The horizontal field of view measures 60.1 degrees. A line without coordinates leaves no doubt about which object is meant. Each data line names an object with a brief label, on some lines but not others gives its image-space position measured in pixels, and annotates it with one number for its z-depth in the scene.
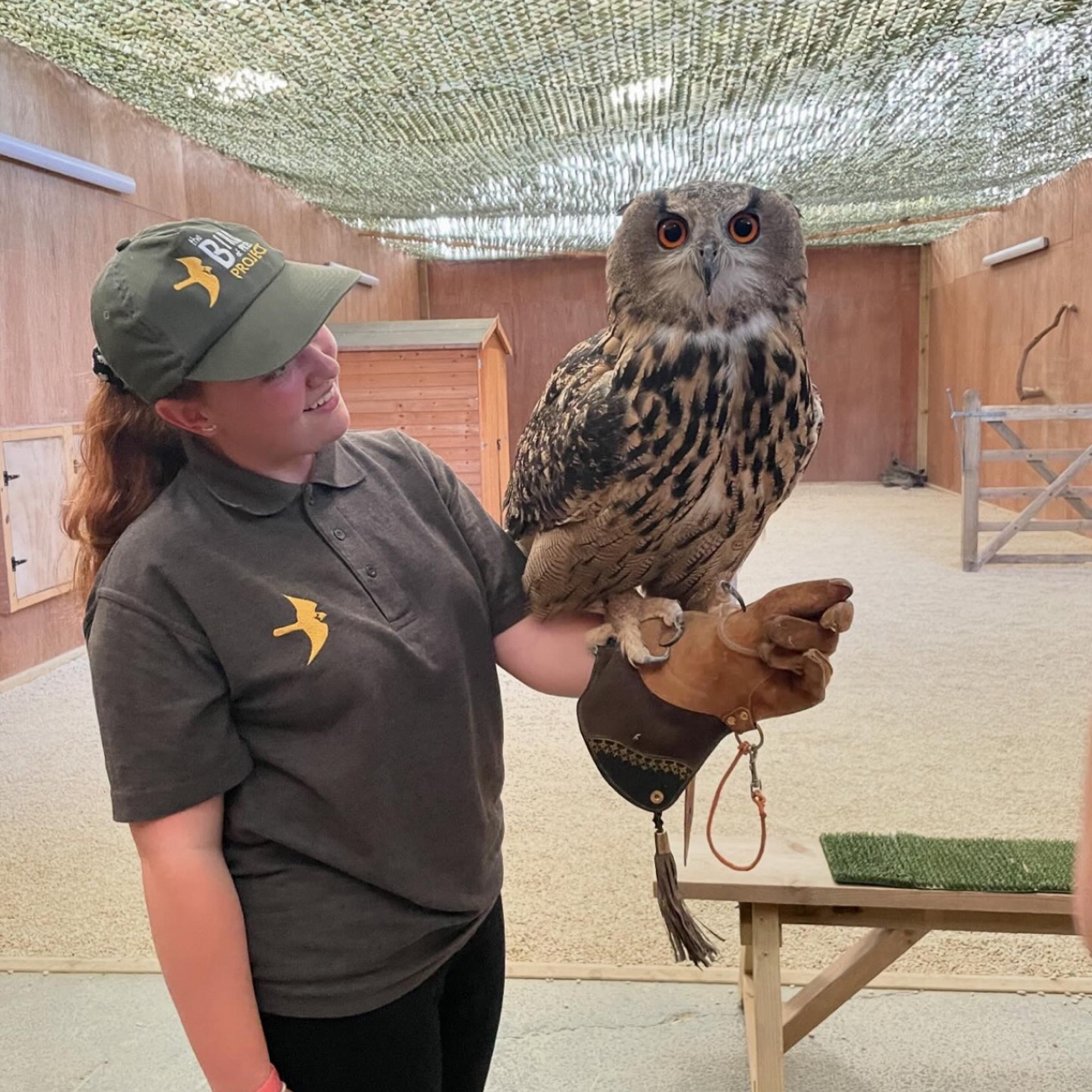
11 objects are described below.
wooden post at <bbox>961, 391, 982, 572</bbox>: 5.12
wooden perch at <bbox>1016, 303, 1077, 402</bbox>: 6.19
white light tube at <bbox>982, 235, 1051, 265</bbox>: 6.45
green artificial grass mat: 1.52
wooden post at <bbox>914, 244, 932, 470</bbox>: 9.05
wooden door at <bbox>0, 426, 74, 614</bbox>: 3.49
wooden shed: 5.25
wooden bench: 1.53
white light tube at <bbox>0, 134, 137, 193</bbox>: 3.44
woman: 0.84
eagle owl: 1.06
